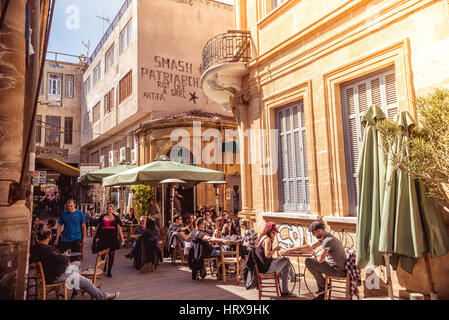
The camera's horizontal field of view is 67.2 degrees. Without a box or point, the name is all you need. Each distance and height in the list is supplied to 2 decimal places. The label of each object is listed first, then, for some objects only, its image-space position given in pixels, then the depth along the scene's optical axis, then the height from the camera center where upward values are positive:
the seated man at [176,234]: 8.40 -0.90
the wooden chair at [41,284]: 4.67 -1.18
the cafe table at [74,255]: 5.76 -0.92
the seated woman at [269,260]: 5.52 -1.05
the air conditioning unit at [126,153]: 20.36 +2.85
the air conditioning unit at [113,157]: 22.75 +3.00
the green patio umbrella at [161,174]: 8.49 +0.65
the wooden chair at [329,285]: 4.85 -1.33
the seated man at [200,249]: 6.84 -1.07
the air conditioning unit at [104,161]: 24.77 +2.92
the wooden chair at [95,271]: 5.60 -1.19
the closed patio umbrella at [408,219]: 4.21 -0.35
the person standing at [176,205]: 11.93 -0.22
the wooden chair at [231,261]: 6.60 -1.29
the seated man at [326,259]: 5.04 -0.98
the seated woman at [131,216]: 13.02 -0.64
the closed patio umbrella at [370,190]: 4.53 +0.04
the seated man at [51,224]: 7.53 -0.47
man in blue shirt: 7.07 -0.54
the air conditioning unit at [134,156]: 19.25 +2.53
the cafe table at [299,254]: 5.64 -0.99
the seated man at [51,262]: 4.95 -0.87
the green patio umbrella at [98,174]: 11.91 +0.95
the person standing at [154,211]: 11.27 -0.39
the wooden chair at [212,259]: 6.96 -1.28
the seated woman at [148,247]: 7.55 -1.07
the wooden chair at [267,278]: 5.38 -1.34
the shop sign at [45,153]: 20.46 +3.08
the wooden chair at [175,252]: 8.28 -1.34
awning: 11.68 +1.35
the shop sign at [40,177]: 10.15 +0.83
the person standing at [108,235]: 7.31 -0.75
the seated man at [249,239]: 7.15 -0.91
